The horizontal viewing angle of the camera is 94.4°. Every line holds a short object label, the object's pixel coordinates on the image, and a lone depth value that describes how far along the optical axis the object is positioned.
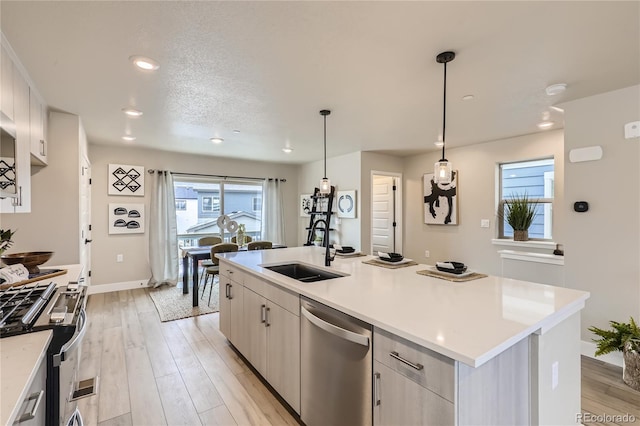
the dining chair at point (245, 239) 5.56
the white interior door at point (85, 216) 3.29
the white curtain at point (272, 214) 6.53
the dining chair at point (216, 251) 4.09
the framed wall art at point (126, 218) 4.91
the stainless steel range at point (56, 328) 1.11
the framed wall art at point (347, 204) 5.34
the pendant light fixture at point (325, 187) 3.31
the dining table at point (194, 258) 4.11
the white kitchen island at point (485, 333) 1.05
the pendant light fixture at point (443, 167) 2.00
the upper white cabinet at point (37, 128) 2.37
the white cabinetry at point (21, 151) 1.82
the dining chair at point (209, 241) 5.19
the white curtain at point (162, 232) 5.15
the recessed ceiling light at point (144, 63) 2.03
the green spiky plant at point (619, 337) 2.31
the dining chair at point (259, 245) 4.74
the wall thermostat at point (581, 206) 2.77
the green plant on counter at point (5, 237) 1.77
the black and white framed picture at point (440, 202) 5.00
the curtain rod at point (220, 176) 5.21
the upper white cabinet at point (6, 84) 1.70
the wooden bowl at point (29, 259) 2.10
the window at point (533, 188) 4.00
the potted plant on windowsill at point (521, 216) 4.02
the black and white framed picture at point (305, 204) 6.50
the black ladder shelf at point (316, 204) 6.02
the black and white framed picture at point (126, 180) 4.89
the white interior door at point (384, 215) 6.03
